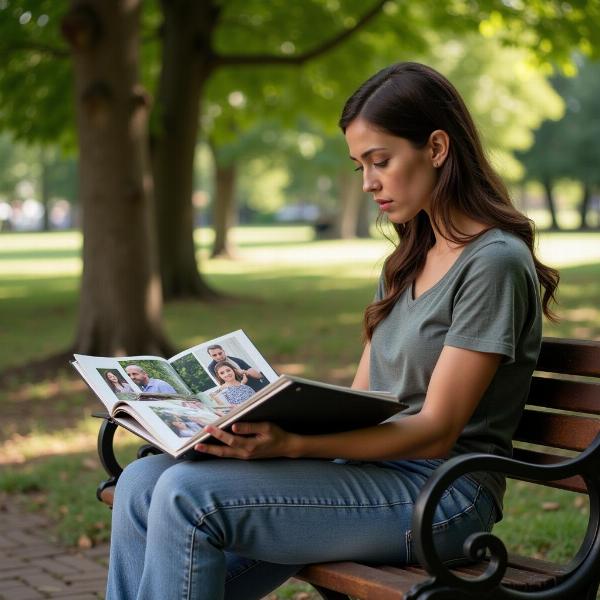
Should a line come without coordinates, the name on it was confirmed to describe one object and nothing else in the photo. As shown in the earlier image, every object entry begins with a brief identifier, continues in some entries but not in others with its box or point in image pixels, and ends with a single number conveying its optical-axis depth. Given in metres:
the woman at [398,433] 2.54
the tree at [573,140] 56.41
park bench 2.38
